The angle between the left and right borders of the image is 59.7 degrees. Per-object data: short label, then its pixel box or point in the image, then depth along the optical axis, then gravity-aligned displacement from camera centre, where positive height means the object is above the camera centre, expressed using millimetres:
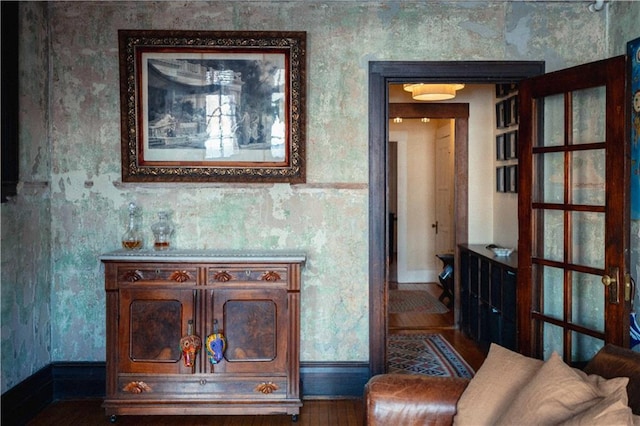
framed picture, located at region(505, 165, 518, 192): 5418 +251
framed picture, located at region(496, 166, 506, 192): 5773 +262
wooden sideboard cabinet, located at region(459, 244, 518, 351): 4480 -832
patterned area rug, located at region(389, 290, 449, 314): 6824 -1285
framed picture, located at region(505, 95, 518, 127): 5363 +907
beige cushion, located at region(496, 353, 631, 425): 1592 -586
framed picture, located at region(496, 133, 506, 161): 5769 +588
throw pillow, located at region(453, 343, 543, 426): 1973 -675
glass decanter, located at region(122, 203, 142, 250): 3861 -203
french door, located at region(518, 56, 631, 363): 3090 -55
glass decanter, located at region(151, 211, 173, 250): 3910 -187
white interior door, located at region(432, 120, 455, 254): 7707 +222
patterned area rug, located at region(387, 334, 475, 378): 4602 -1362
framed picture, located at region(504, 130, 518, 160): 5387 +587
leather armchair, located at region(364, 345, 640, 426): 2125 -756
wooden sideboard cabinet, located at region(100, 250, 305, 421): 3541 -803
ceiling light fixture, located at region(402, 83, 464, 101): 5520 +1128
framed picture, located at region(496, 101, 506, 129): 5727 +933
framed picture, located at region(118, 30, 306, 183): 3928 +618
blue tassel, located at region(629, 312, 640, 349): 3301 -764
